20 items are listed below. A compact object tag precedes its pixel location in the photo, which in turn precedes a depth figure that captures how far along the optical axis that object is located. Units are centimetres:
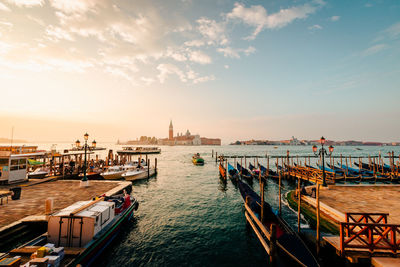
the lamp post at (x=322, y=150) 1675
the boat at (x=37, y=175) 2148
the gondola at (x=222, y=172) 2858
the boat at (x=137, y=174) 2614
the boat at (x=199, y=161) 4925
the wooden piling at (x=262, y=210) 1098
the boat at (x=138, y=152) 8706
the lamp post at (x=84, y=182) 1700
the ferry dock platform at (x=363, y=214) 666
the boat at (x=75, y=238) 645
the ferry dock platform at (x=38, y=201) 920
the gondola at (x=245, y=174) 2759
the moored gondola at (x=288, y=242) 746
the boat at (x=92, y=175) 2454
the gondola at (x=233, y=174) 2732
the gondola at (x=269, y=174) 2866
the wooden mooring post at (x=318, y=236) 868
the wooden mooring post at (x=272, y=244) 800
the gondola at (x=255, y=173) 3000
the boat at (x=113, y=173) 2552
